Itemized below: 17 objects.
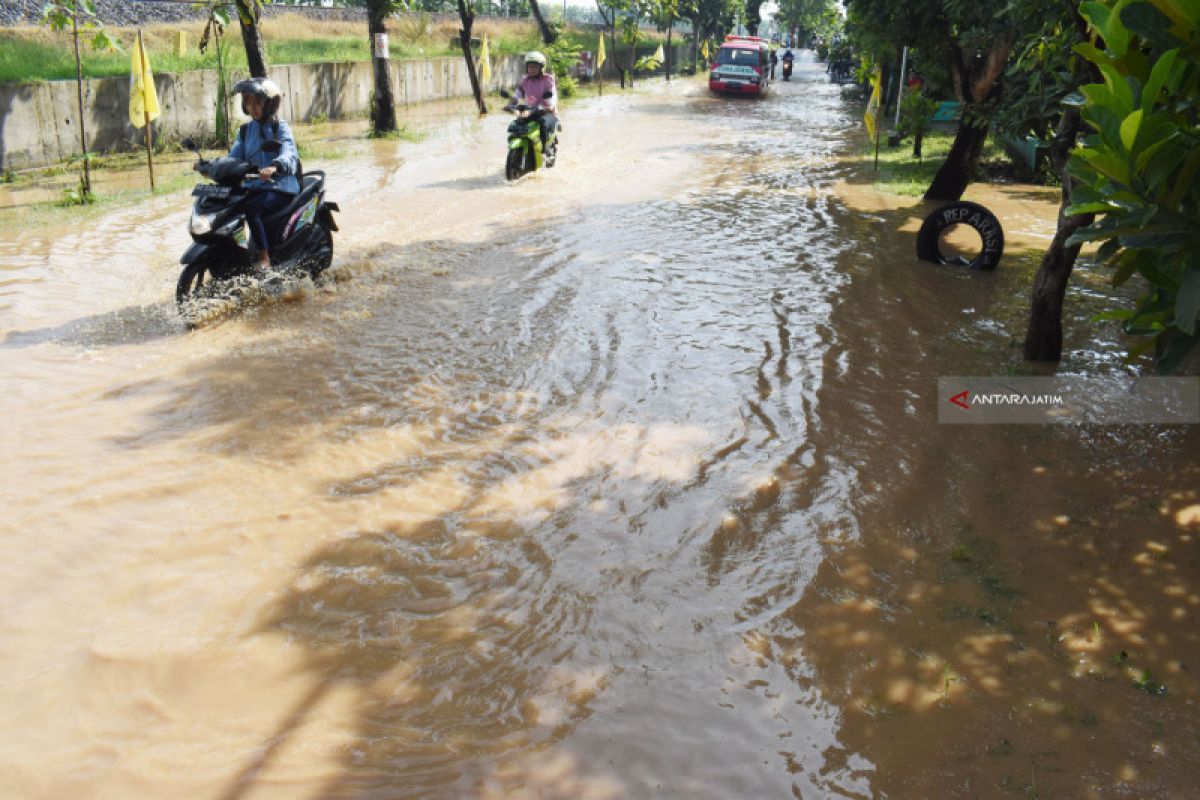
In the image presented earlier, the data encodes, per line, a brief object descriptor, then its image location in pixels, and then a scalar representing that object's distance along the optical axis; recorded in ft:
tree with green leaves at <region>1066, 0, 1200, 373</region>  11.14
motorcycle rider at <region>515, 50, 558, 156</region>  44.42
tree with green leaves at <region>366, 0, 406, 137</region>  56.49
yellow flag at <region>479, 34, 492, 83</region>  77.03
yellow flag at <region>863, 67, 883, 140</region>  46.37
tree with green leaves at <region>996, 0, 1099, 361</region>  19.56
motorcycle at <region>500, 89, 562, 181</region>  43.01
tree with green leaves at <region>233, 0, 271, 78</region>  42.96
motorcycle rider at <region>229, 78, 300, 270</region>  23.32
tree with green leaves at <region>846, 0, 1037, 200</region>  31.19
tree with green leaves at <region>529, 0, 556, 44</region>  112.06
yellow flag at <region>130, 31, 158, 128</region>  35.65
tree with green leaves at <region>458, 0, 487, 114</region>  76.74
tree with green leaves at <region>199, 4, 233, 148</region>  50.88
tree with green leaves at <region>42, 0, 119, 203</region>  32.42
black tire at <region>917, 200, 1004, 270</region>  29.12
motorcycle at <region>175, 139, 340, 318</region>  21.89
